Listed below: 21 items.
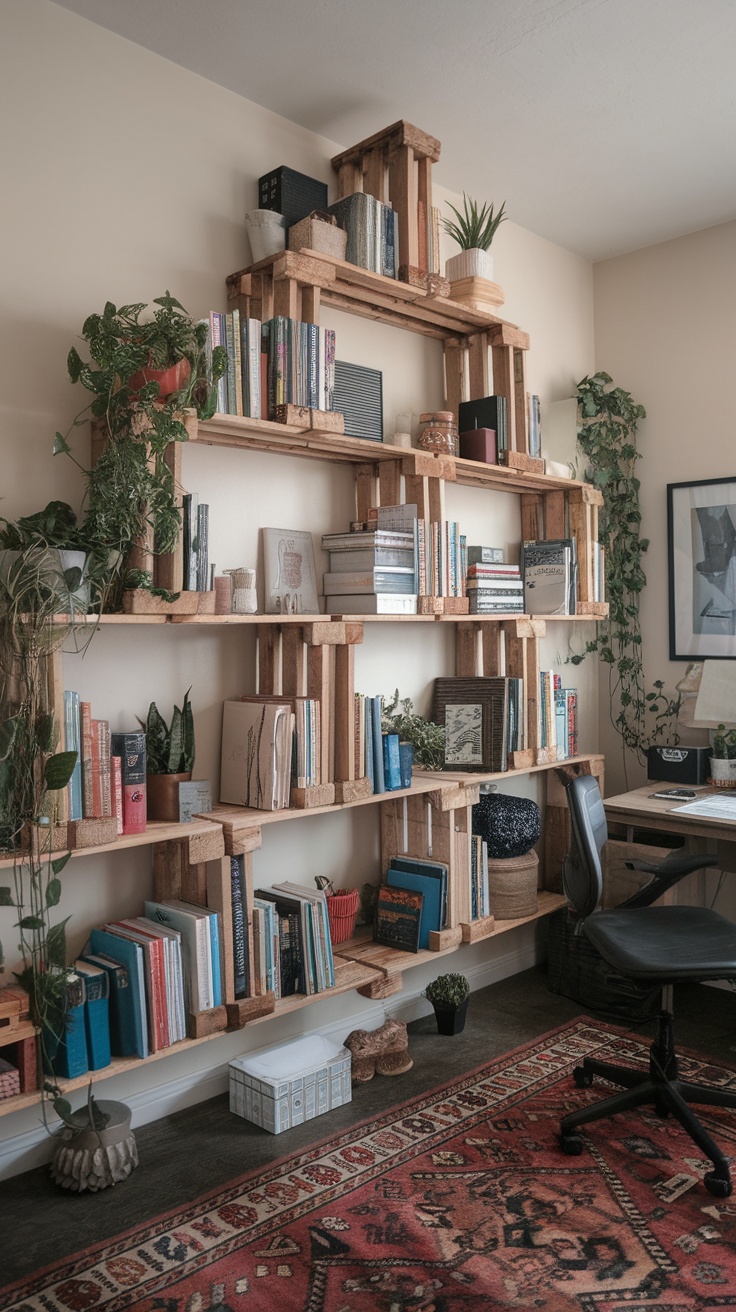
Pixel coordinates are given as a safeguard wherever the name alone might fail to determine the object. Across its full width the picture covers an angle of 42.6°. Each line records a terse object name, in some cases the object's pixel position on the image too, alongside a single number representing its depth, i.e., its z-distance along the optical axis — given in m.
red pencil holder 3.02
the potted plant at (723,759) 3.58
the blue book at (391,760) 3.00
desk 3.09
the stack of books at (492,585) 3.33
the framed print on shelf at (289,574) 2.86
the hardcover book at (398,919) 3.07
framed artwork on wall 3.83
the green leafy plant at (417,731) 3.27
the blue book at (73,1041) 2.23
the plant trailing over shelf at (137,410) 2.27
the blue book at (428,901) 3.11
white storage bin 2.56
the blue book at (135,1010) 2.34
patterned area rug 1.93
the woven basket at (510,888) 3.43
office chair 2.37
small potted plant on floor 3.13
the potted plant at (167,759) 2.53
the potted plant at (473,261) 3.30
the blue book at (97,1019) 2.27
